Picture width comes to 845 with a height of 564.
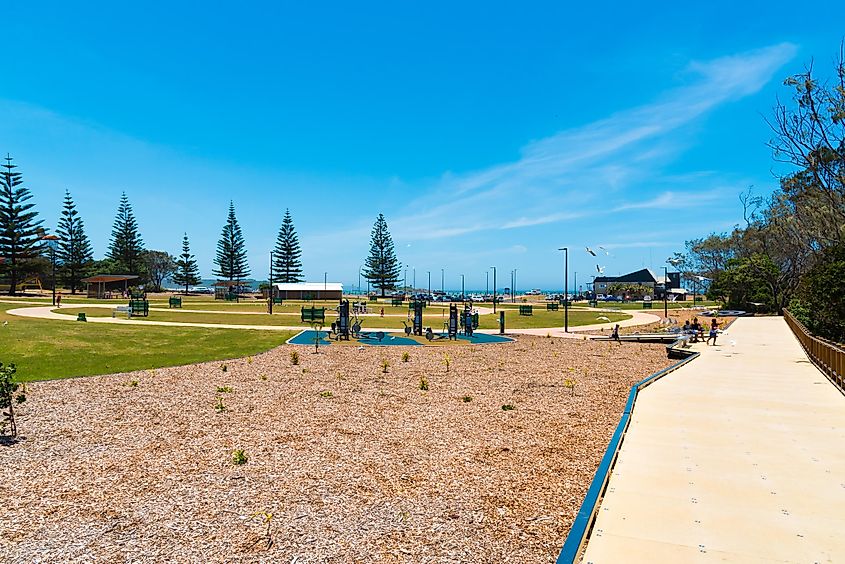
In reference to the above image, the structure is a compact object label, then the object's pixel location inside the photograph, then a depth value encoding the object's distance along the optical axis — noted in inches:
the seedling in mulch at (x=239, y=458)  282.4
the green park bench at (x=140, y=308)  1330.5
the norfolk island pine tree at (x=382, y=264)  3634.4
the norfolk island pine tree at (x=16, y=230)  2507.4
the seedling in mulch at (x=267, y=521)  196.3
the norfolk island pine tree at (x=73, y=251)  2883.9
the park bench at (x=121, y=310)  1338.0
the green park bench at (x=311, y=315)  1227.9
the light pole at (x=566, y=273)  1130.5
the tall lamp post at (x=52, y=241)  2578.5
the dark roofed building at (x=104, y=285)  2389.3
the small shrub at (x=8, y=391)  313.4
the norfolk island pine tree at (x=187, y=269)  3400.6
